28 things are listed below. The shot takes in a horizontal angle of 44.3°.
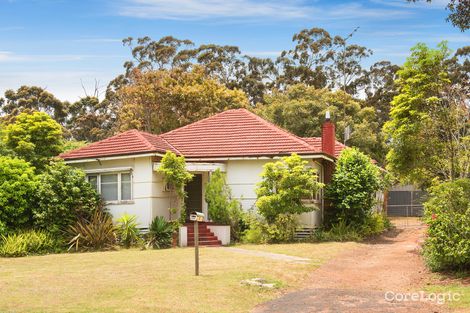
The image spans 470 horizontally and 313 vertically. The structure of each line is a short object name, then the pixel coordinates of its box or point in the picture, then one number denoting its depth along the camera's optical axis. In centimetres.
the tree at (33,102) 5825
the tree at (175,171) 2180
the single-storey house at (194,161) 2298
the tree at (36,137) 2572
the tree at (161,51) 5200
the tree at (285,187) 2211
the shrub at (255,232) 2228
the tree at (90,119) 5703
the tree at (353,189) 2419
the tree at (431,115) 1923
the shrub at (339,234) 2306
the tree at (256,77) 5703
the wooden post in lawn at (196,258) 1366
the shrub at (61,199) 2105
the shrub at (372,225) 2438
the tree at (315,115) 4106
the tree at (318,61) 5447
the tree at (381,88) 5578
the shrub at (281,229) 2223
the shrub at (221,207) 2305
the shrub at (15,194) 2041
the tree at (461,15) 1397
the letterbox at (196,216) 1362
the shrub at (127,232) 2139
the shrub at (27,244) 1916
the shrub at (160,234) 2144
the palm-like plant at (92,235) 2083
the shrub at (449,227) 1338
